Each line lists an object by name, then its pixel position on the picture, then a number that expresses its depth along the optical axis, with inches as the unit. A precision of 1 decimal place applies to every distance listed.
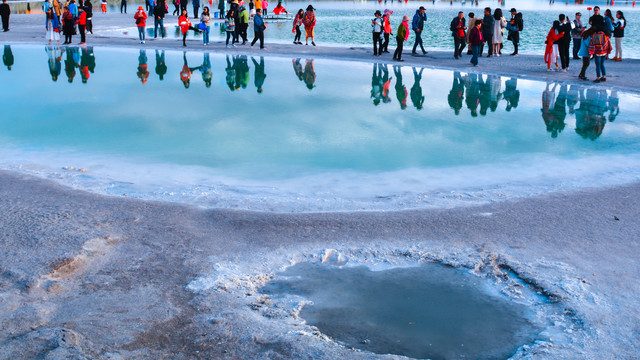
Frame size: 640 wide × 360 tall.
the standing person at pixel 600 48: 671.1
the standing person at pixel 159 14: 1155.3
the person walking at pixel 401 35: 914.7
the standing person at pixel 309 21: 1077.8
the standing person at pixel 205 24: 1058.1
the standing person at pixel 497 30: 943.7
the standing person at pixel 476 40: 844.0
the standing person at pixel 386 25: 969.5
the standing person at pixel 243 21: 1075.9
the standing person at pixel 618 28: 841.5
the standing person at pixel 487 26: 939.3
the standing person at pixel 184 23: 1051.3
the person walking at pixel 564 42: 760.3
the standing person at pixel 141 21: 1056.1
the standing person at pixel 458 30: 915.4
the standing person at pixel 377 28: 954.7
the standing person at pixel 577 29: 816.9
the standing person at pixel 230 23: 1072.2
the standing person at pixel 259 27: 1019.3
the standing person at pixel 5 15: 1288.1
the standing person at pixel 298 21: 1092.5
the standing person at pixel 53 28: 1104.8
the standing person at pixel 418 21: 957.2
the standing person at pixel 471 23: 963.7
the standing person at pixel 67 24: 1072.8
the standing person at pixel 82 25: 1077.1
